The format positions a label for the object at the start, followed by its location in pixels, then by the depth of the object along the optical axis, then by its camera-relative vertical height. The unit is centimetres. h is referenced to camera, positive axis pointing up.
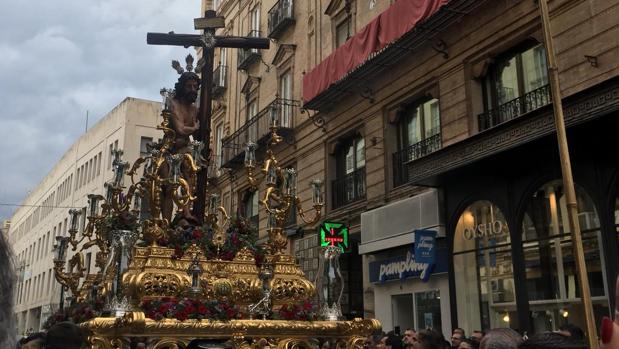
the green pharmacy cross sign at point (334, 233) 1666 +246
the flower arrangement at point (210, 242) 747 +101
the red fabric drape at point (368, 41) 1459 +735
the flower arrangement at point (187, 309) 632 +15
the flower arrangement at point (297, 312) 702 +13
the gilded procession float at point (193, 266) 639 +68
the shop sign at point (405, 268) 1438 +136
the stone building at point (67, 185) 4091 +1121
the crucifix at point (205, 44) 883 +411
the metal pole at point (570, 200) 470 +99
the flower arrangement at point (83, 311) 691 +16
